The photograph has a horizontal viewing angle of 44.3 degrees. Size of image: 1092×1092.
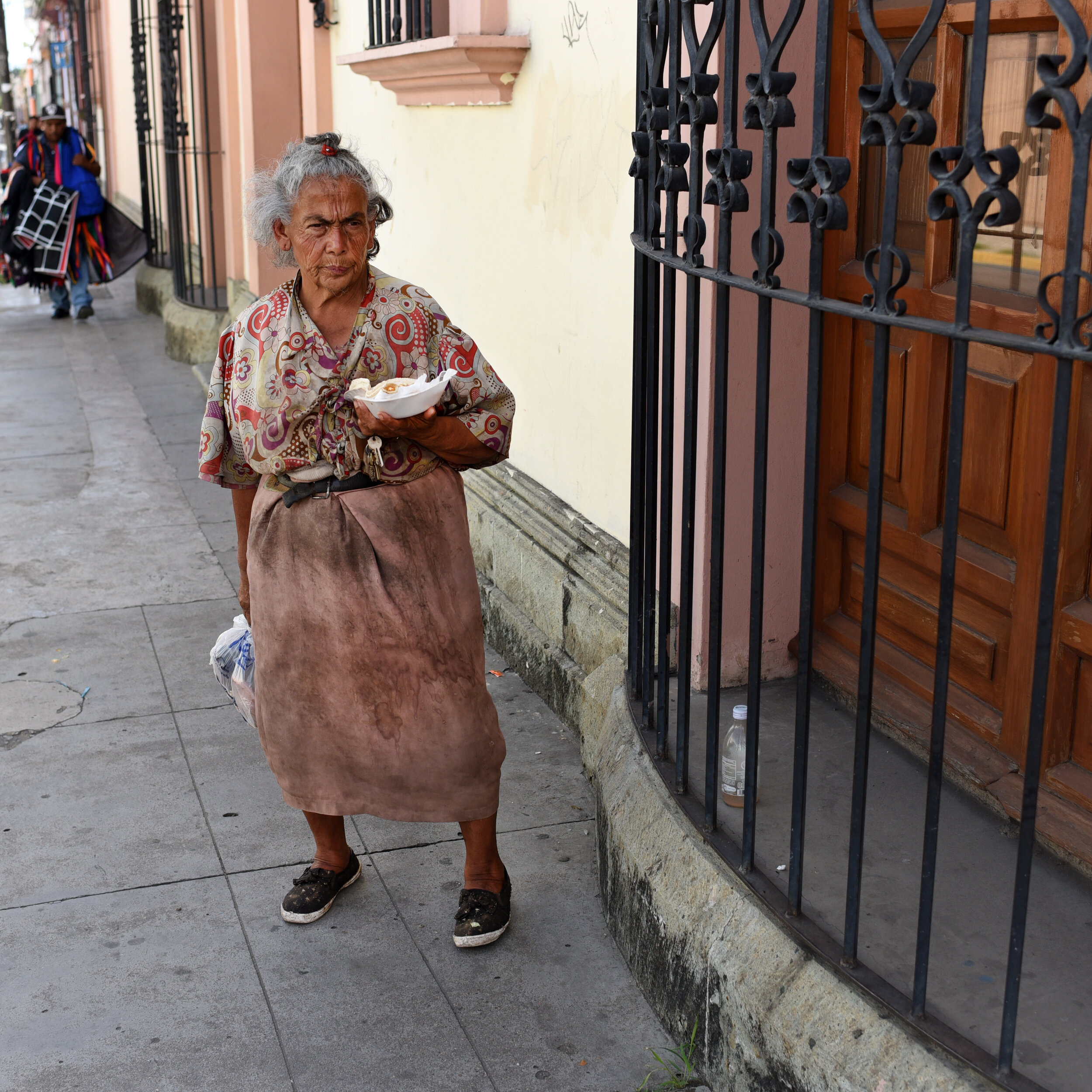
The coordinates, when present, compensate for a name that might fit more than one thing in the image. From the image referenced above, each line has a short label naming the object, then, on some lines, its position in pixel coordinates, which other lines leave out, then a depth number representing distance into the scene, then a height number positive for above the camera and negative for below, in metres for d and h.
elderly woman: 2.90 -0.73
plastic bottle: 3.03 -1.30
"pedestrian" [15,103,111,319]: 12.23 -0.04
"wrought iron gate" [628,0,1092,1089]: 1.78 -0.24
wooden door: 2.60 -0.57
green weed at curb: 2.67 -1.75
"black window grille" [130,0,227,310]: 10.54 +0.27
